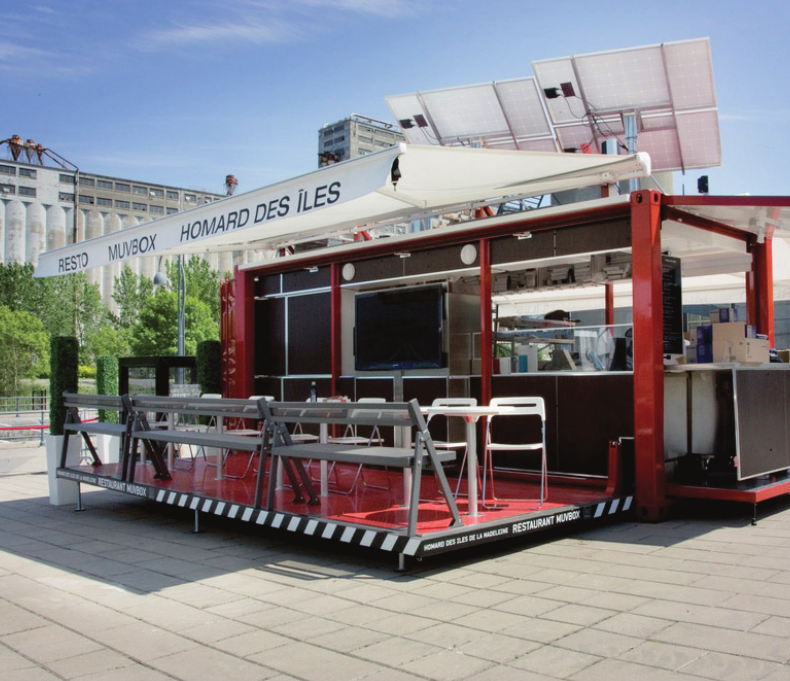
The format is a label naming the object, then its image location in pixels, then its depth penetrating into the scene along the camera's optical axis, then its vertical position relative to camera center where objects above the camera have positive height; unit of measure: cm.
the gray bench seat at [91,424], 853 -53
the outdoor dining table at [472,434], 613 -51
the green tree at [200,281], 4741 +575
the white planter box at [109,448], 1219 -117
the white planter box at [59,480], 930 -126
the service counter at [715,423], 768 -57
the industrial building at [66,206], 7775 +1826
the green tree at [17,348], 3616 +124
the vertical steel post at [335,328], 1079 +60
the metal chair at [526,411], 646 -36
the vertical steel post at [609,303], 1131 +94
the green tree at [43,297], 4781 +483
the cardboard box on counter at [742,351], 763 +15
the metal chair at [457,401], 714 -29
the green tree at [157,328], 3866 +224
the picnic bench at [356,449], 534 -55
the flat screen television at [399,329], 973 +53
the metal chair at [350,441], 764 -71
